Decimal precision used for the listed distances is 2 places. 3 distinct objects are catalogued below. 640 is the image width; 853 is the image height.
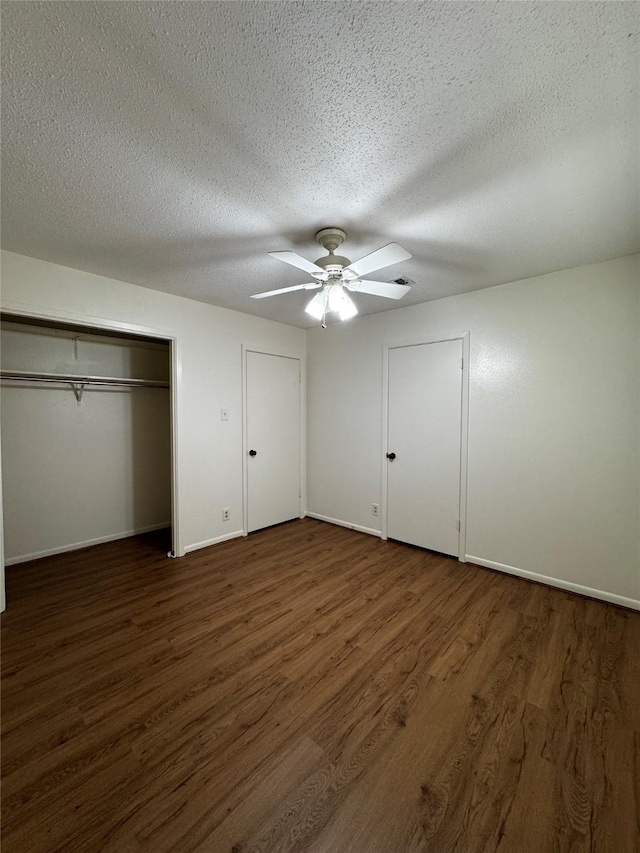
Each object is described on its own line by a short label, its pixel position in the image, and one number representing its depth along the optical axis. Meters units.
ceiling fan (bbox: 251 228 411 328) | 1.70
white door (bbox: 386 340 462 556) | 3.16
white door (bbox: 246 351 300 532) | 3.82
